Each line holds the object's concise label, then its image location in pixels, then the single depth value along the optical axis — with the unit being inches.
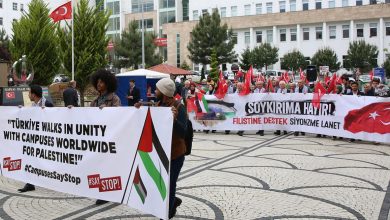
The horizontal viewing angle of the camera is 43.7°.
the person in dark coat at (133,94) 760.3
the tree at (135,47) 2411.4
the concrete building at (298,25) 2736.2
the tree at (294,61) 2733.8
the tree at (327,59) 2637.8
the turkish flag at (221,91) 657.6
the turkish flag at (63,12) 909.8
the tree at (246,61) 2331.4
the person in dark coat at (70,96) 609.2
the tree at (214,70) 1752.3
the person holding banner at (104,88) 269.9
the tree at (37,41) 1013.2
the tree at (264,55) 2750.7
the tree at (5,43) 1453.4
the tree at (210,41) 2466.8
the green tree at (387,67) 2306.8
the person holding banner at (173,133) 217.8
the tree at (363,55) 2519.7
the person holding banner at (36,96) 315.3
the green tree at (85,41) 1034.7
